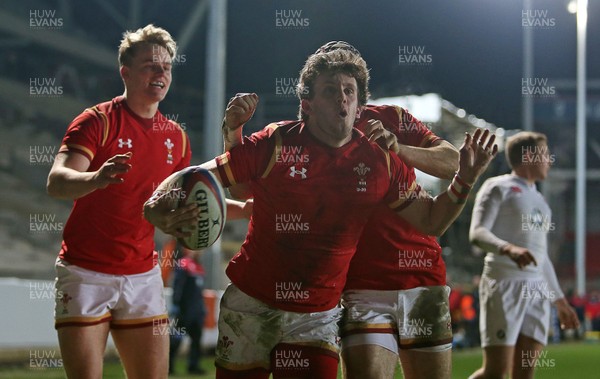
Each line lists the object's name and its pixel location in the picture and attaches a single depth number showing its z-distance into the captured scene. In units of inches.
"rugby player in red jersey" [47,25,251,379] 375.9
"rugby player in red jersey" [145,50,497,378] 335.3
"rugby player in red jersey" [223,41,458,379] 369.7
